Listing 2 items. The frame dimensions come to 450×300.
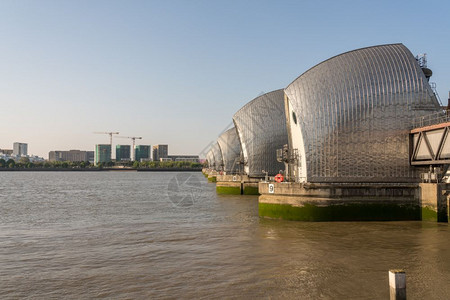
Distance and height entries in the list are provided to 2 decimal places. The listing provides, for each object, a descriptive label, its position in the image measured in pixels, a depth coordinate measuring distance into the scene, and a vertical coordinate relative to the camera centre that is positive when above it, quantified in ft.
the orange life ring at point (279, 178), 106.11 -3.84
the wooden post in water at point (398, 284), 35.68 -10.97
